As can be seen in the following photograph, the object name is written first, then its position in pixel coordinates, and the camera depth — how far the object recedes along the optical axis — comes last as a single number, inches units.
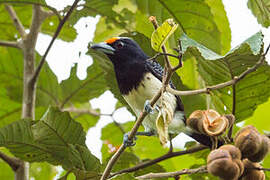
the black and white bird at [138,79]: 232.7
